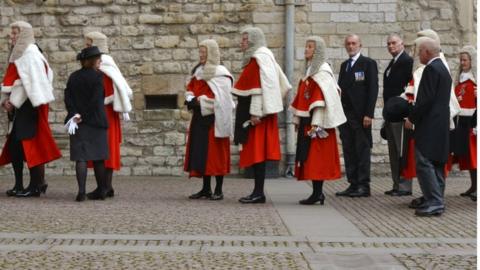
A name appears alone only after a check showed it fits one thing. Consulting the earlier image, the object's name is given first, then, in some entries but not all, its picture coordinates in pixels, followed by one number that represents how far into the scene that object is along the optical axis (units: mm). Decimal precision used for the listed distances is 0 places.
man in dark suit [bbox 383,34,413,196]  10977
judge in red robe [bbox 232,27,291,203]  9922
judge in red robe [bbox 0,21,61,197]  10539
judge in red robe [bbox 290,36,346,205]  9820
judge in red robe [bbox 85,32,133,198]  10688
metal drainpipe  14289
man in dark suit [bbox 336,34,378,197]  11102
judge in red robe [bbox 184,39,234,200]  10516
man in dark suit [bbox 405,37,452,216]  8836
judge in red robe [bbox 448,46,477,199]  10547
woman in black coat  10211
